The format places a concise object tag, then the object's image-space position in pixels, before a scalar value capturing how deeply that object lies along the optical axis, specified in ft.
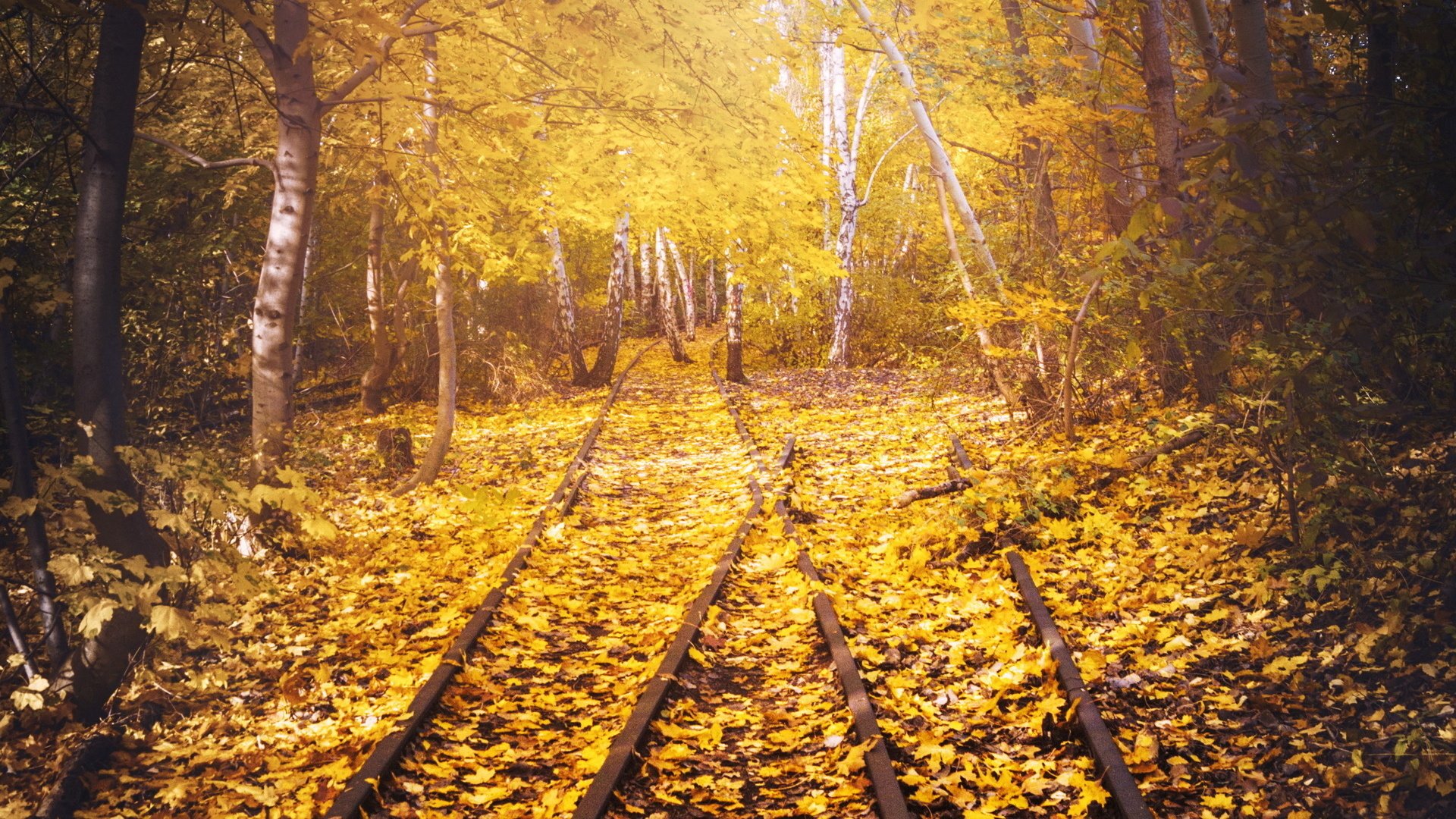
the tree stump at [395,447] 38.01
